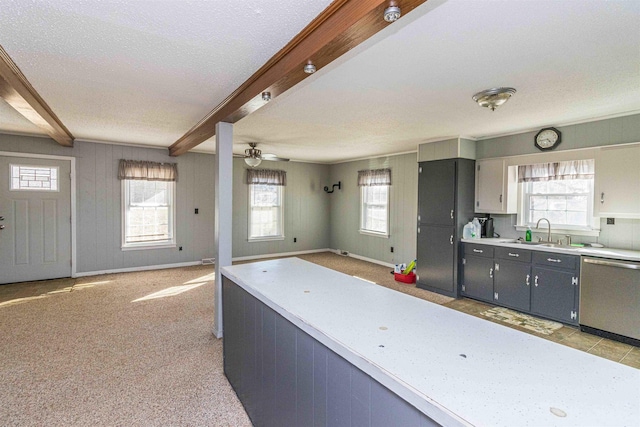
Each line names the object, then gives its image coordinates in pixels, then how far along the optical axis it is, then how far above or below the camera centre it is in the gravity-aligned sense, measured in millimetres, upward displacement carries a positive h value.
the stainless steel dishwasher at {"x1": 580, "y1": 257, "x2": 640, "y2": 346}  3009 -887
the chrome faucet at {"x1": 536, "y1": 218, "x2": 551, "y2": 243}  3975 -304
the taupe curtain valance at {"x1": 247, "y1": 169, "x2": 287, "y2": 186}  6886 +700
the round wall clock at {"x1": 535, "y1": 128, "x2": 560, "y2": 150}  3852 +890
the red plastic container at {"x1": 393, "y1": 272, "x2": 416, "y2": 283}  5234 -1158
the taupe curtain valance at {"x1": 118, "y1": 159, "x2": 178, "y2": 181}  5547 +665
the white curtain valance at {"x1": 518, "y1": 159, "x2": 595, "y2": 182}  3764 +500
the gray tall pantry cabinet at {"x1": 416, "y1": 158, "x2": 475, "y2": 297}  4488 -115
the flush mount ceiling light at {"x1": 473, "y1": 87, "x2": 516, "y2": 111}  2592 +952
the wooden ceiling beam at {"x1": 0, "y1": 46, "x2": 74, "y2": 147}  2184 +954
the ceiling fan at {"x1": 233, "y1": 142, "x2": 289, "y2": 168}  5098 +832
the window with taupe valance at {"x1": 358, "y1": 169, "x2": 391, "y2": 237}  6520 +167
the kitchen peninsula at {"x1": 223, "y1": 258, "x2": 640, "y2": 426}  795 -490
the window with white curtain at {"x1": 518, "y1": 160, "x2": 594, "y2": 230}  3787 +210
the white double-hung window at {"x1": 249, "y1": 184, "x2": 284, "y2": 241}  7066 -100
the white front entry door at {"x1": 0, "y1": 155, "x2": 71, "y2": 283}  4777 -201
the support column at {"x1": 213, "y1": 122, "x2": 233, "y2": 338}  3174 -17
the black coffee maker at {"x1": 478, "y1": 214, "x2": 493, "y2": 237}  4598 -249
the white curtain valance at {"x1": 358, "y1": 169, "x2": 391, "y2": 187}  6410 +669
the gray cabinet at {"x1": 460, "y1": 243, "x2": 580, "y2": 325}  3459 -863
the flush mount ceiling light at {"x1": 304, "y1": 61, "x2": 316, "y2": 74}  1854 +842
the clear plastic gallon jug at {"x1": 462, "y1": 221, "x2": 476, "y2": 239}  4471 -312
